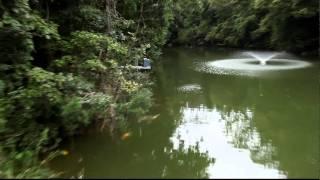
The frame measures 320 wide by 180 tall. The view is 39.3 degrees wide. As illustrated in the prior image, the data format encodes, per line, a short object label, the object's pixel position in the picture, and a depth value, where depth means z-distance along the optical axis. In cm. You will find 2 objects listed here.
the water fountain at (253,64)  1972
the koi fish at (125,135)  834
